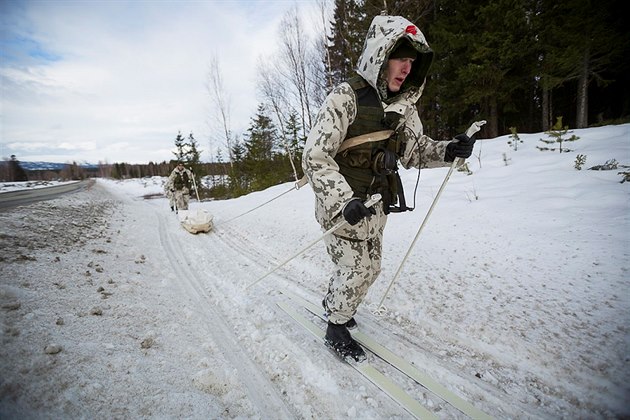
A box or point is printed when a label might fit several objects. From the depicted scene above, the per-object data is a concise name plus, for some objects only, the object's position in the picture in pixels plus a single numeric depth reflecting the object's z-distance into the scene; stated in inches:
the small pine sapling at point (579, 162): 244.1
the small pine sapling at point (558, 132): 287.1
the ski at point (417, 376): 72.2
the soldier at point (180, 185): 436.1
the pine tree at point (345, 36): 569.9
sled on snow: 268.4
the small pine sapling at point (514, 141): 363.3
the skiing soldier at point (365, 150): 76.8
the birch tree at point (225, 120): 1008.9
